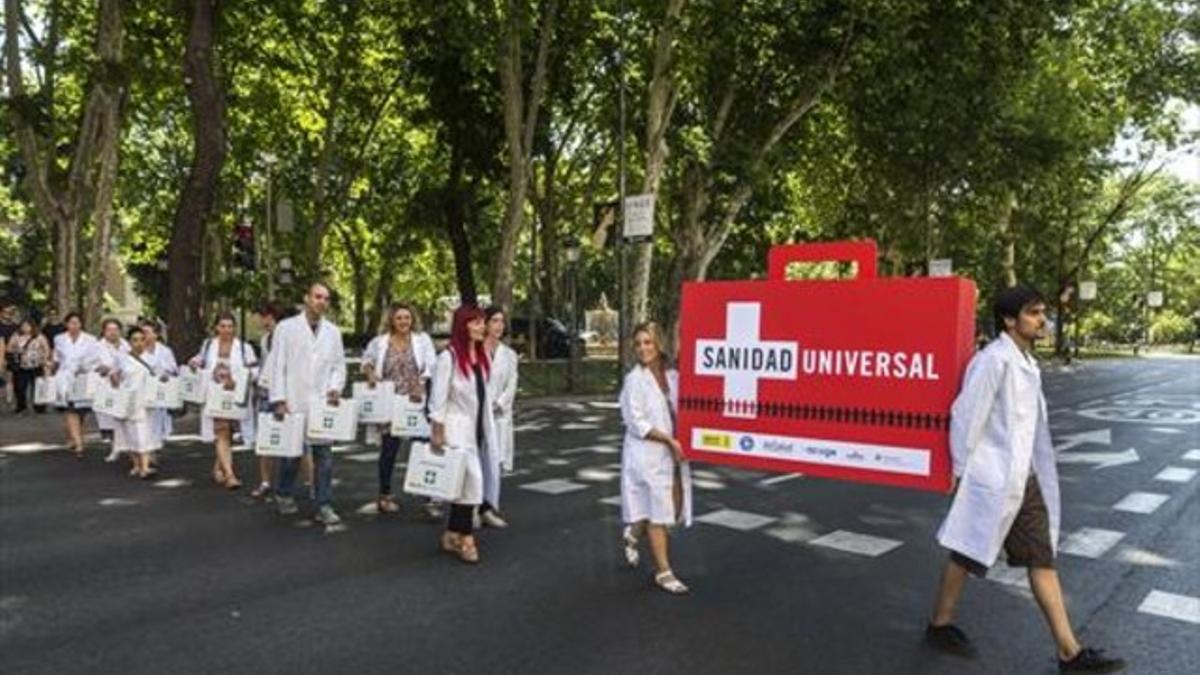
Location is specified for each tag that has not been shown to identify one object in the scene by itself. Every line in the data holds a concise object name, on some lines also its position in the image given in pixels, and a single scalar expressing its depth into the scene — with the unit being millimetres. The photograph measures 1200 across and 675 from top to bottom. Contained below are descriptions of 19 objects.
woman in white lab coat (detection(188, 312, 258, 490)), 10320
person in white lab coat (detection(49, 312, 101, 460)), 12648
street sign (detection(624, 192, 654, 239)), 19859
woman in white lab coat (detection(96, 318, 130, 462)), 11672
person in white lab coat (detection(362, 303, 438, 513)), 9312
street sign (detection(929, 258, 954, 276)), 31625
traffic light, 21750
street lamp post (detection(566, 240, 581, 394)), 24312
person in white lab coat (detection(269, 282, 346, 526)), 8641
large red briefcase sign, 5059
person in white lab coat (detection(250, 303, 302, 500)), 9328
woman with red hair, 7242
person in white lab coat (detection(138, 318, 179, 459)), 11430
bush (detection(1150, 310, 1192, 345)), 99625
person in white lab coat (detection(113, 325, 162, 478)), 10992
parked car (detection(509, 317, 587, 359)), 37500
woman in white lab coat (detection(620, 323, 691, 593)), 6453
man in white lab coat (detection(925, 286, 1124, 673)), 4879
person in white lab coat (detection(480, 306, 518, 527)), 8375
